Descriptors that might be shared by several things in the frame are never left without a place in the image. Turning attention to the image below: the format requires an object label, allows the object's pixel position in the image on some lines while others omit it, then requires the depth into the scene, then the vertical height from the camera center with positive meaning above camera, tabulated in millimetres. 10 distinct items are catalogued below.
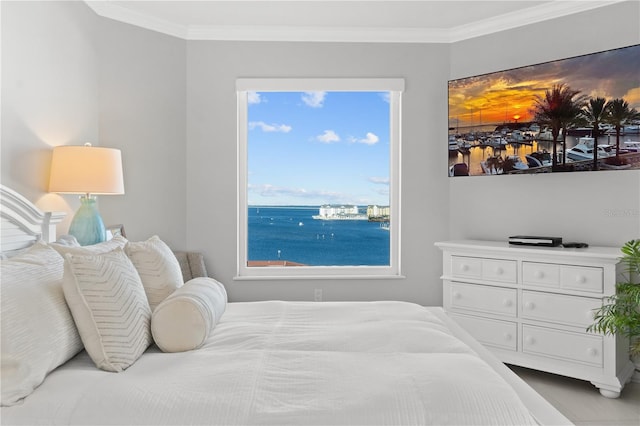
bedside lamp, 2545 +178
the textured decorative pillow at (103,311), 1473 -325
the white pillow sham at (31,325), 1241 -331
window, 3934 +237
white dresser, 2814 -603
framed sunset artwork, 2980 +661
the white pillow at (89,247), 1810 -152
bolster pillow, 1633 -395
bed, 1199 -492
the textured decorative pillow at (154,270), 1866 -245
